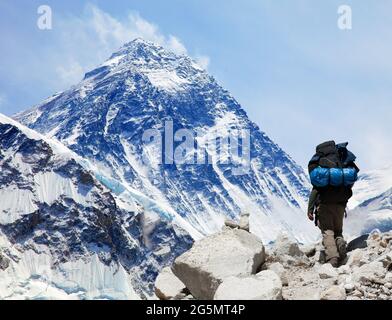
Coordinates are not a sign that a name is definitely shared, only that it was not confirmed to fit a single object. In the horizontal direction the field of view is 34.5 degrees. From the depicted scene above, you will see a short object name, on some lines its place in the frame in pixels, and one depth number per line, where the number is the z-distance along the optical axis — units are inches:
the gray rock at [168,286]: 467.2
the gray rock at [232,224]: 527.2
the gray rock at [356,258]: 461.0
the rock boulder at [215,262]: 428.5
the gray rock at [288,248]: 548.1
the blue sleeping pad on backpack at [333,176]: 486.9
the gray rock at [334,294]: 371.6
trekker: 489.1
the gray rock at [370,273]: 388.2
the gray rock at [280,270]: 458.8
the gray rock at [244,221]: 523.8
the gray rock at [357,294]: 374.3
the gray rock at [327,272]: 439.5
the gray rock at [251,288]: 361.4
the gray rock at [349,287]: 382.1
